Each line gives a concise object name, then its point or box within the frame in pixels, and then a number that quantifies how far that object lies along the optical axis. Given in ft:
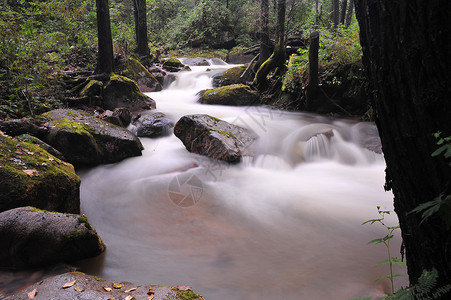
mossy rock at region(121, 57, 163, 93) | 42.03
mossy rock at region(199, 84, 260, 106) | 37.19
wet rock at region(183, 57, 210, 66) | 63.26
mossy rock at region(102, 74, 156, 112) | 31.99
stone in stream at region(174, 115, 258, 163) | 22.68
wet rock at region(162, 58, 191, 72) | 53.47
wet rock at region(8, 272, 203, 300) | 8.08
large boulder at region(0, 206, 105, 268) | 10.71
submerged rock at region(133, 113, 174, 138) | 28.30
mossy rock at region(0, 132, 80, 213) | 12.39
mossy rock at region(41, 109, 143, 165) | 20.15
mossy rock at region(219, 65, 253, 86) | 43.98
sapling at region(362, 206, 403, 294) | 6.70
